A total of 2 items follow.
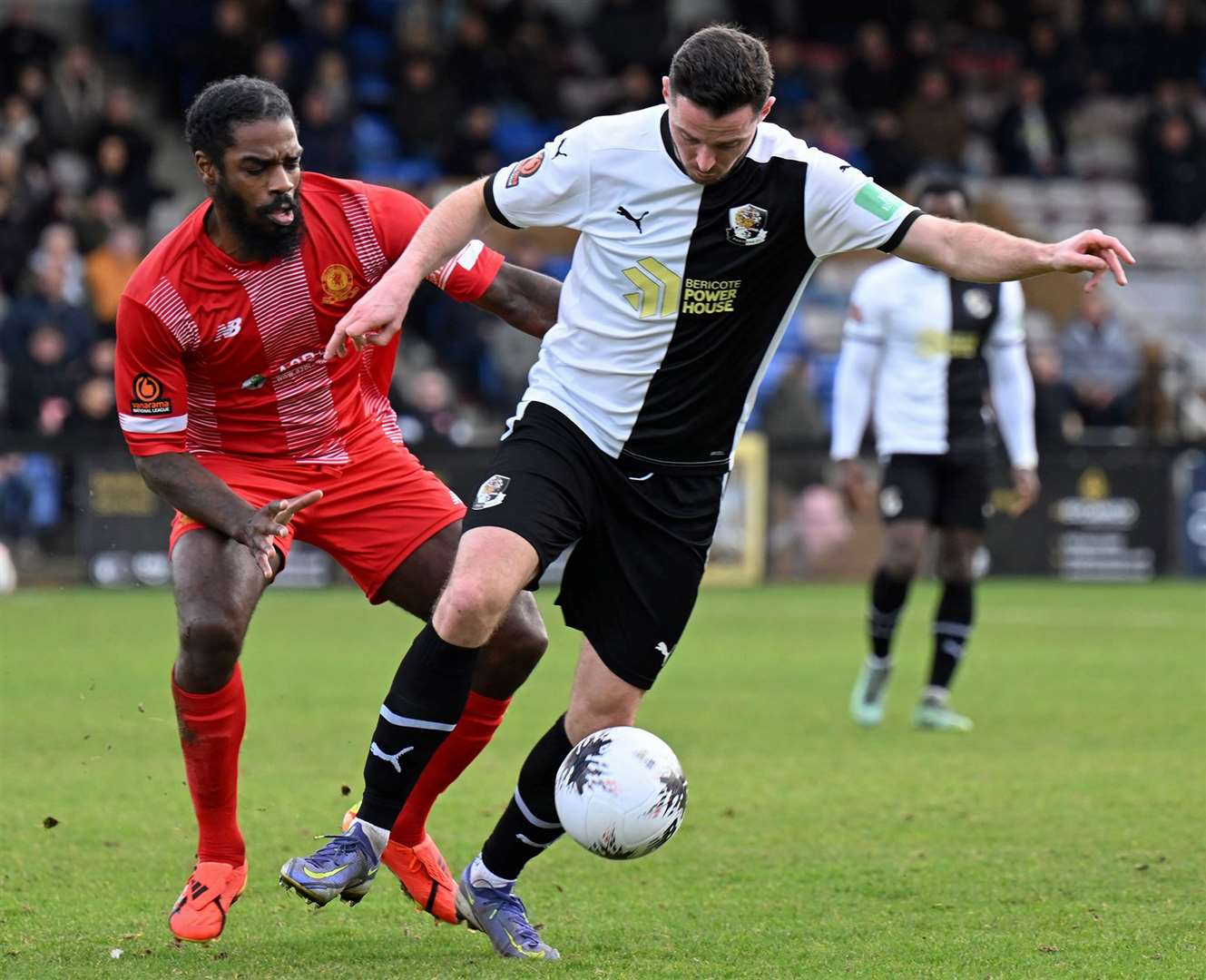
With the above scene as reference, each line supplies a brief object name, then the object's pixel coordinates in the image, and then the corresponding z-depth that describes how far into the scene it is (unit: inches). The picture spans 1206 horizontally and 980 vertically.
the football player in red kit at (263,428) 434.0
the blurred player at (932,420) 770.2
